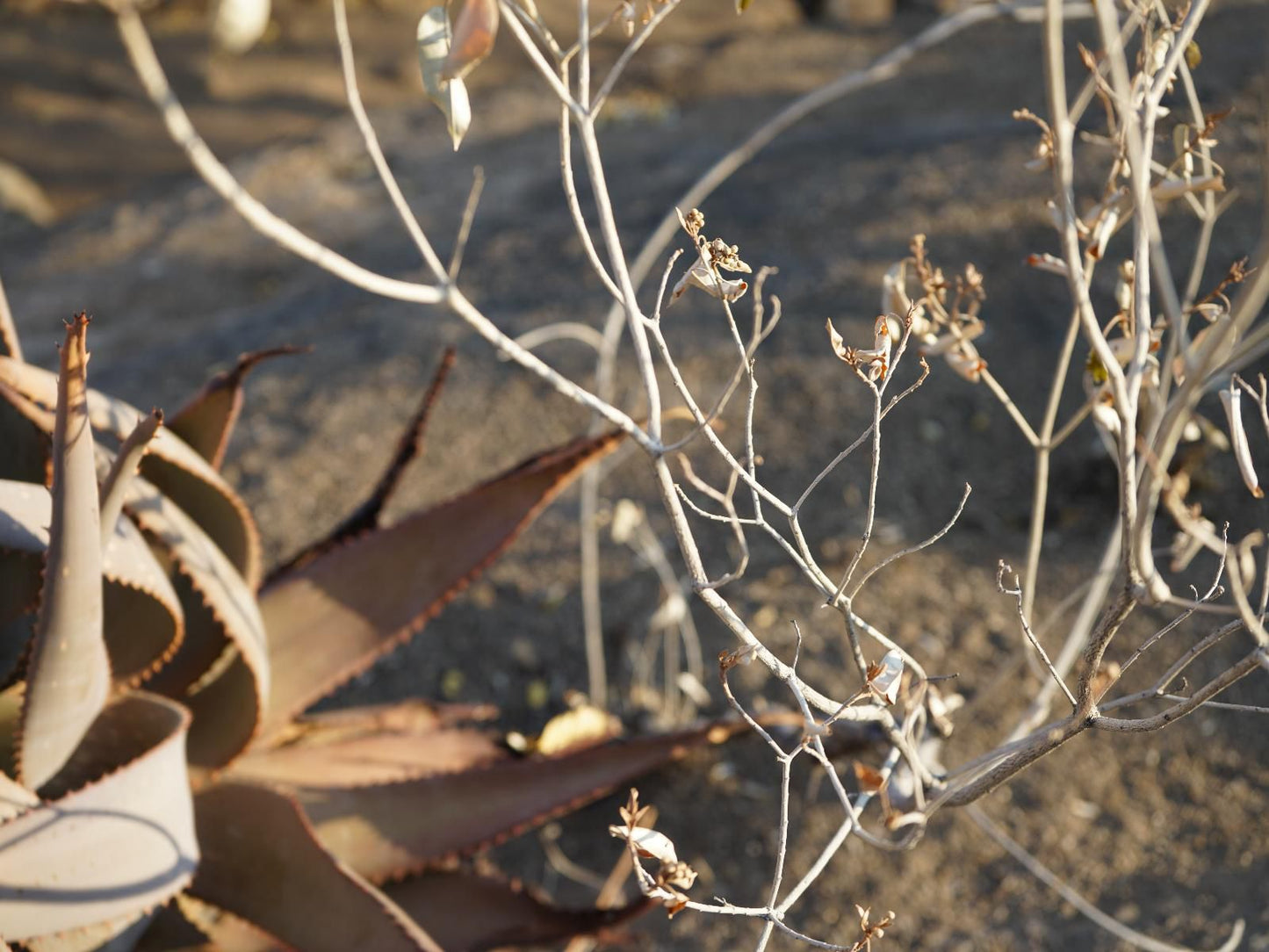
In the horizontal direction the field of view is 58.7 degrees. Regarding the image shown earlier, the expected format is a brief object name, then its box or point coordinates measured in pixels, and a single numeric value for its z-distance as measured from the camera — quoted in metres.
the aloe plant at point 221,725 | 0.93
